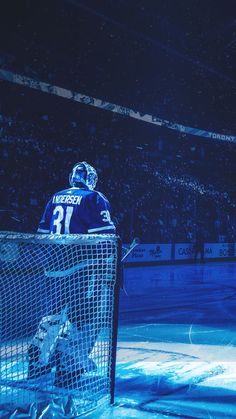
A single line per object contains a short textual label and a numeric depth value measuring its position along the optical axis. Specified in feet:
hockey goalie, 10.87
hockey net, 10.14
